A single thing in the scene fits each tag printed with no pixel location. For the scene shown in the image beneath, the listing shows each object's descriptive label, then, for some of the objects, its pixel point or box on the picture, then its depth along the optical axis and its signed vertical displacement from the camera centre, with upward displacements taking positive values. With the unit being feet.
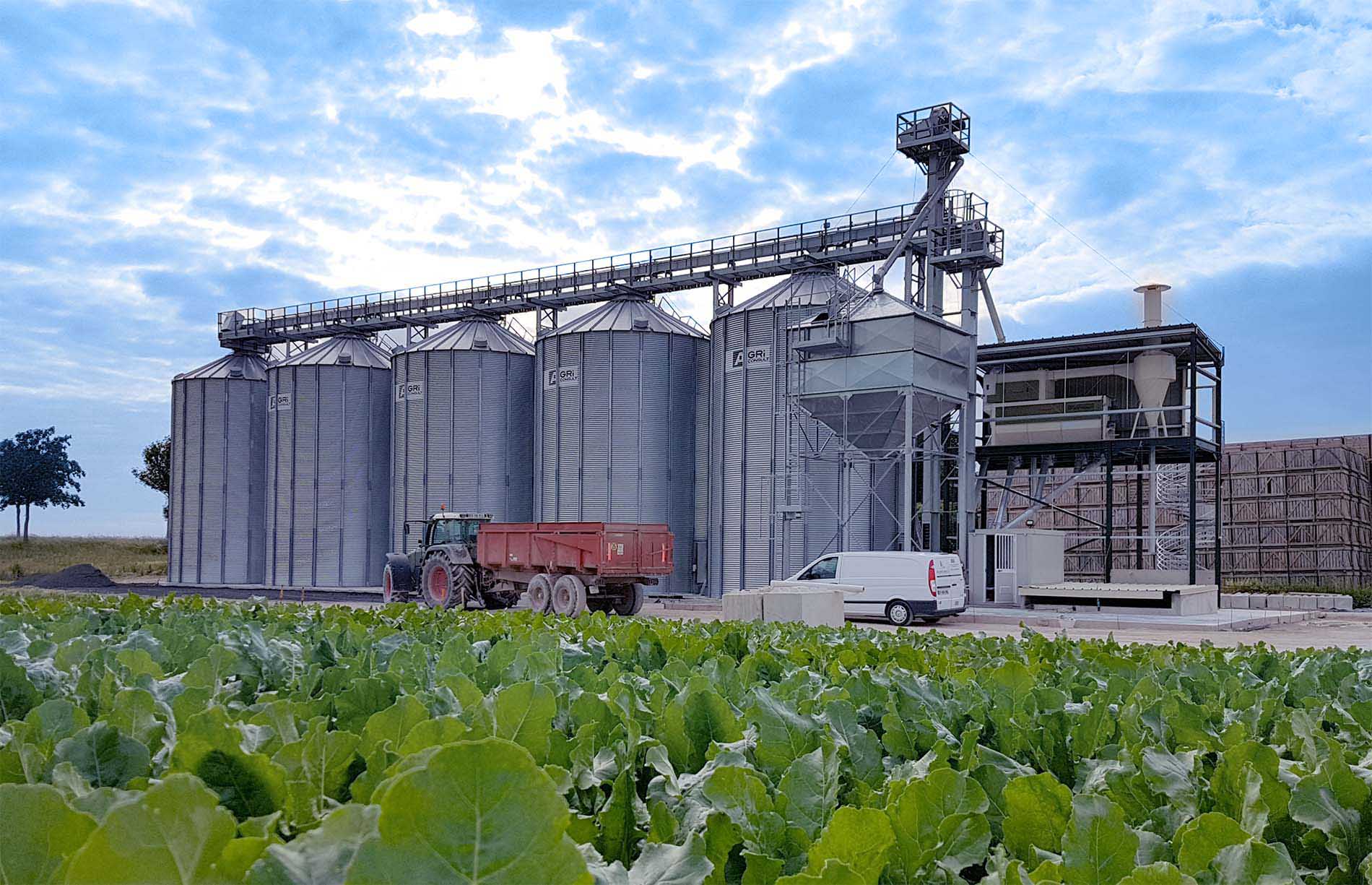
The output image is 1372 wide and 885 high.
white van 69.26 -6.47
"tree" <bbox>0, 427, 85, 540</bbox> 210.38 +1.80
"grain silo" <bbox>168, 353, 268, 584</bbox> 132.36 +0.23
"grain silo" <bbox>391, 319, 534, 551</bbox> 111.75 +6.49
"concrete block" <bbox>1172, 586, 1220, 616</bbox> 74.18 -8.12
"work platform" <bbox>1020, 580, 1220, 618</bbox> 74.79 -8.11
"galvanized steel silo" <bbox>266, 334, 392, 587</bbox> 122.21 +1.20
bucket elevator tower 81.97 +8.79
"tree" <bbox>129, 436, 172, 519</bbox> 194.90 +3.34
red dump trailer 69.67 -5.20
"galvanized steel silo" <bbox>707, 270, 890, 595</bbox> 92.48 +1.71
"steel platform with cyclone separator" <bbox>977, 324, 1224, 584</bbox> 86.69 +4.94
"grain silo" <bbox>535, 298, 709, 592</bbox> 101.86 +6.18
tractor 75.20 -6.72
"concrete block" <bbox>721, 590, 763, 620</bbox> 46.57 -5.54
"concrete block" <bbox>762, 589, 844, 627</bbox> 45.19 -5.52
